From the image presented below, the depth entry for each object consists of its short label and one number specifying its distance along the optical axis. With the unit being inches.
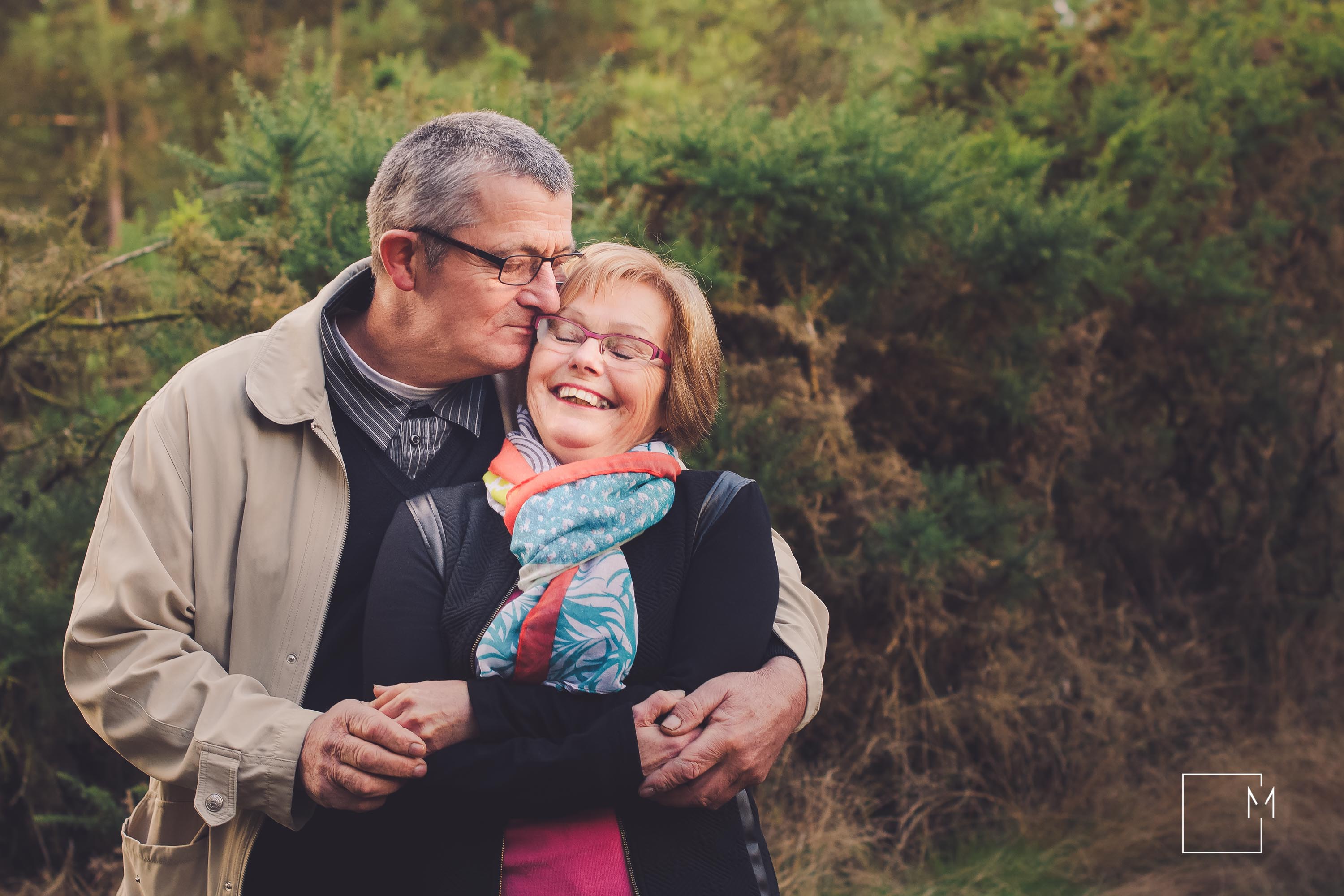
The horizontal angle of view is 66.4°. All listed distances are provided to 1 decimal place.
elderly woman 68.1
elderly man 71.1
